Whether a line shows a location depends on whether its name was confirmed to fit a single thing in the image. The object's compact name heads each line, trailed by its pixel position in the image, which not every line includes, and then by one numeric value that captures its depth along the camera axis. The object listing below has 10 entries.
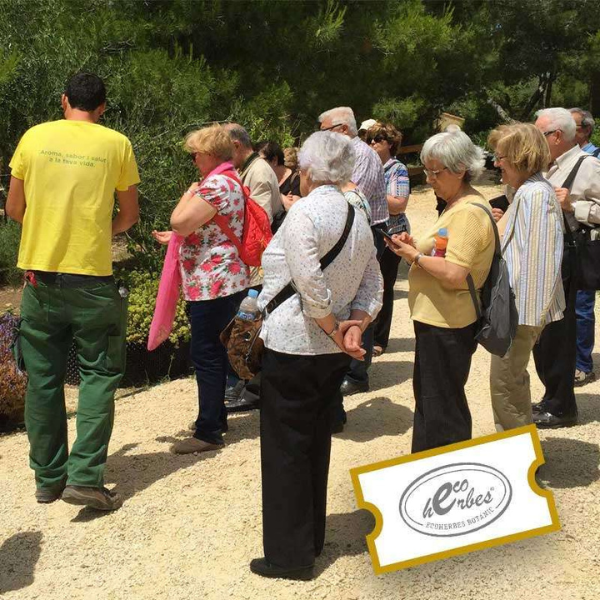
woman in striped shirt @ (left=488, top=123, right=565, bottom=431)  4.34
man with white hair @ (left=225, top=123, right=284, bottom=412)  5.62
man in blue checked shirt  6.11
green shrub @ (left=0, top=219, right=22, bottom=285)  8.88
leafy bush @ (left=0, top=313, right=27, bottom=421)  6.34
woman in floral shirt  4.86
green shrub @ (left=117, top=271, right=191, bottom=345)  6.99
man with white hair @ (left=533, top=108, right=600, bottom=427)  5.22
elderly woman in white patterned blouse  3.49
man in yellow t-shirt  4.32
